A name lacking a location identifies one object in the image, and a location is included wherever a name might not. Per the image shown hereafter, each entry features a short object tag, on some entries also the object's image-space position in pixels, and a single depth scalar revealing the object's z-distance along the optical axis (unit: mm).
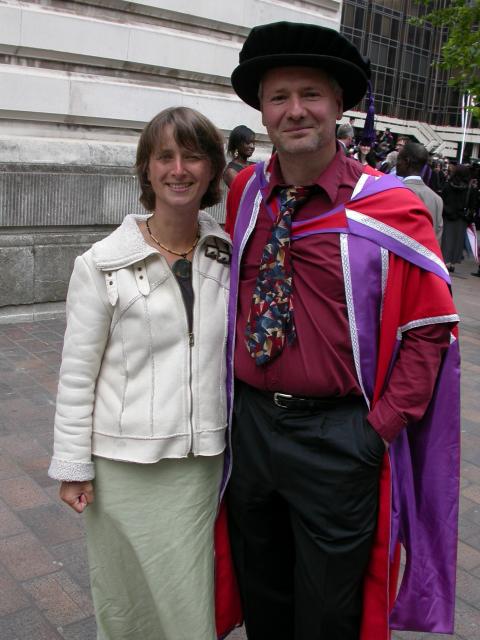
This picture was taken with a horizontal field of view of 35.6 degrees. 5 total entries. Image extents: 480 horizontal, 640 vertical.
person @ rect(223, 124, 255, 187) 6281
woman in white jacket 2182
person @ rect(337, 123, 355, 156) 10341
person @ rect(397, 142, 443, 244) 6543
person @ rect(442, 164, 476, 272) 12827
